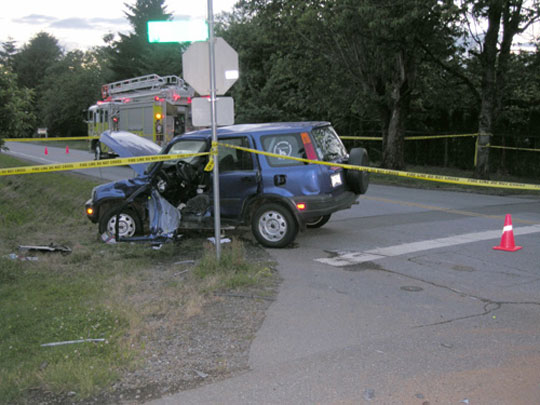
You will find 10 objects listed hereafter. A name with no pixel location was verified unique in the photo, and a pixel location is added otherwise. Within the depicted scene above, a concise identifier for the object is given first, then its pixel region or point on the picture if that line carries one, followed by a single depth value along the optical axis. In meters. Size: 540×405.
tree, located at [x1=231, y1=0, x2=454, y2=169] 16.83
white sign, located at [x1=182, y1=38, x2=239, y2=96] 6.86
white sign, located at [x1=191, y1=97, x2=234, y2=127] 6.93
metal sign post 6.73
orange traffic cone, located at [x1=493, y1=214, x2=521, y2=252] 7.94
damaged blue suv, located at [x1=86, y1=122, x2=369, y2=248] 8.32
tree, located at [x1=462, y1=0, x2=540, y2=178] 17.27
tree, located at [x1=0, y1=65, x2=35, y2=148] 13.48
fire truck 22.56
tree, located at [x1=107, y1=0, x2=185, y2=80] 51.00
